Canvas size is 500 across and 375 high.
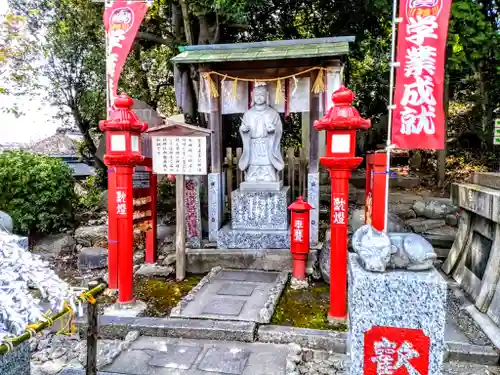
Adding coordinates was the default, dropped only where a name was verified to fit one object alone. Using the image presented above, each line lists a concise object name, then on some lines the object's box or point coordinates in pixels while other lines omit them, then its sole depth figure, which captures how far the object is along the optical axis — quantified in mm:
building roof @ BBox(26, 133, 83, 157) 19770
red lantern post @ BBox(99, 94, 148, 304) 5539
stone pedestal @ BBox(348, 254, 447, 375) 2709
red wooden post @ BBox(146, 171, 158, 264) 7094
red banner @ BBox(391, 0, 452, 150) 3740
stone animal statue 2783
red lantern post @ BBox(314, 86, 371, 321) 4957
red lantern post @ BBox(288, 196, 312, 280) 6320
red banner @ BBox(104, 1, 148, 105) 6207
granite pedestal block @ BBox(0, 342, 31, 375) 2832
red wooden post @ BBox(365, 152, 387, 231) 4875
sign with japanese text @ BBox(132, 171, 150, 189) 7015
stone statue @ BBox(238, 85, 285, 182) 7918
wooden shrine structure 7168
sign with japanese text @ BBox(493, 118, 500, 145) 8914
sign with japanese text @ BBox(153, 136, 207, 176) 6410
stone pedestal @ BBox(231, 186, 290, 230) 7555
